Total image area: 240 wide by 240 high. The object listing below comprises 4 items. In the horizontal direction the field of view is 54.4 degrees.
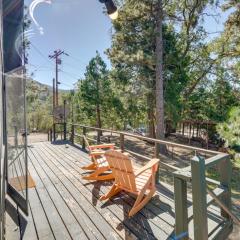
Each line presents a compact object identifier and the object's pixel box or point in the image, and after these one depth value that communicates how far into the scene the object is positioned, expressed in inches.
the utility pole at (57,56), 813.4
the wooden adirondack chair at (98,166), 168.1
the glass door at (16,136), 123.0
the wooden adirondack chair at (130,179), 121.0
